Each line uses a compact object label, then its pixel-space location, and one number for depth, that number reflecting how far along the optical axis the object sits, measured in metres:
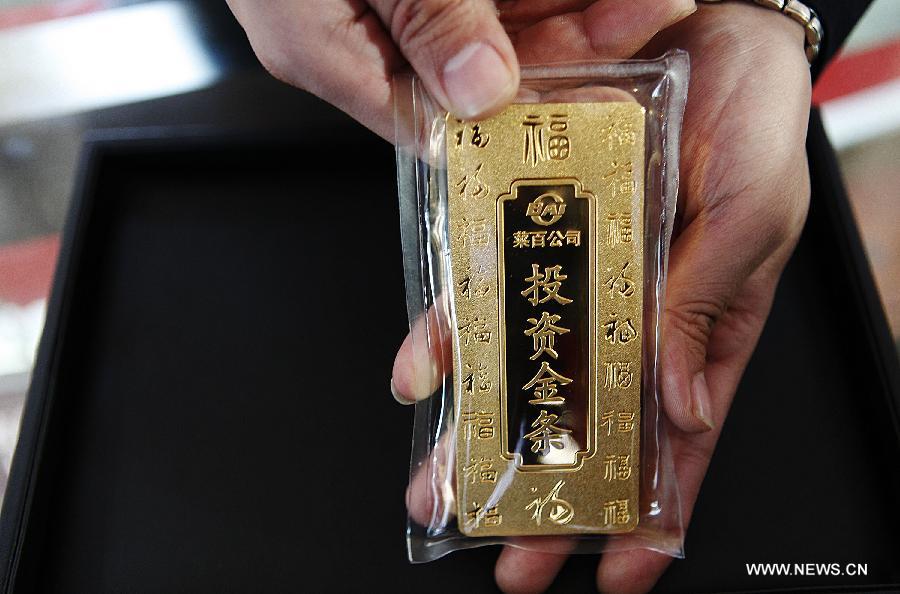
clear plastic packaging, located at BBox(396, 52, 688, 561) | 0.19
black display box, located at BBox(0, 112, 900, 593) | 0.21
